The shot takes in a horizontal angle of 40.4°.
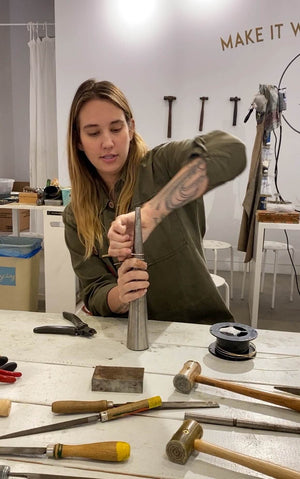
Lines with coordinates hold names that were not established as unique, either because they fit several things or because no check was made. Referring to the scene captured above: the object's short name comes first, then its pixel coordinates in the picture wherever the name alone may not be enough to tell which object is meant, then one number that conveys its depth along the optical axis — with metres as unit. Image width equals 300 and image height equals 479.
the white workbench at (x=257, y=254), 2.80
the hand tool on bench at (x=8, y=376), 0.95
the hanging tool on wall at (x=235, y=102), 4.16
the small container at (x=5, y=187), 3.62
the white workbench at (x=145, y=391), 0.71
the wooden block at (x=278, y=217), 2.79
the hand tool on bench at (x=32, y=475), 0.68
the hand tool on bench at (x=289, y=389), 0.91
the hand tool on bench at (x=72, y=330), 1.20
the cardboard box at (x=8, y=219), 5.76
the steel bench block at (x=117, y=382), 0.92
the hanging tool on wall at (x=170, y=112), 4.29
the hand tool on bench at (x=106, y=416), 0.78
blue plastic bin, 3.00
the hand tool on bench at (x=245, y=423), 0.79
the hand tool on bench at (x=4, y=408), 0.83
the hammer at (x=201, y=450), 0.66
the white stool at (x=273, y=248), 3.44
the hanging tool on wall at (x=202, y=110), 4.25
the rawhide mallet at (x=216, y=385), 0.85
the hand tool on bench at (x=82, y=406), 0.83
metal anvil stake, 1.12
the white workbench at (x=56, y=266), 3.09
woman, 1.31
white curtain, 4.98
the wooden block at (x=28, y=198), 3.25
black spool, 1.06
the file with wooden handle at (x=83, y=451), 0.70
